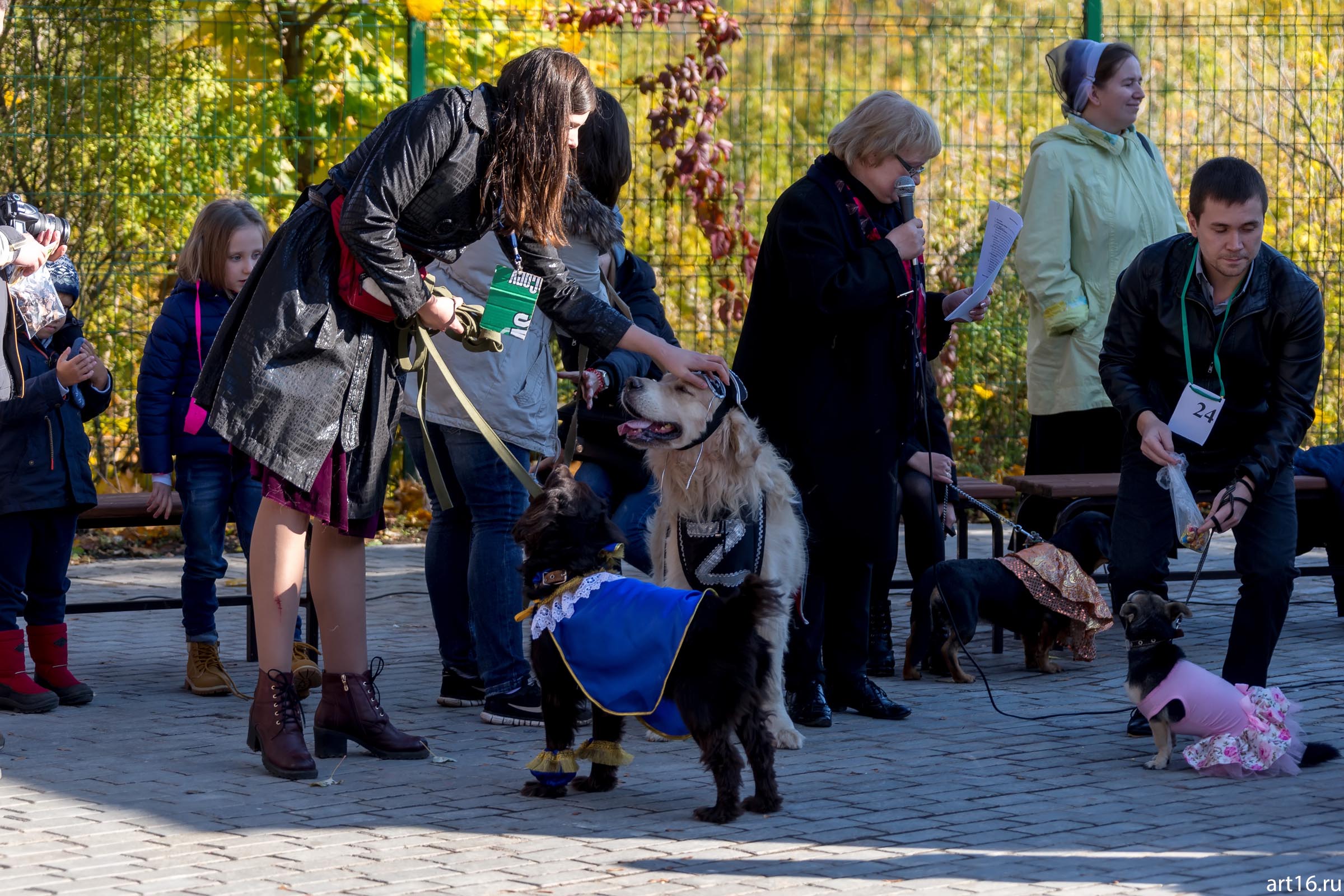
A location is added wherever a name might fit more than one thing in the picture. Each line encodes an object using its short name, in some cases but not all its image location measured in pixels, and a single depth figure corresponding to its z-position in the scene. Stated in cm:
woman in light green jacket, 1491
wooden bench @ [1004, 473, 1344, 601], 1367
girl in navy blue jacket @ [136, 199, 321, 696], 1220
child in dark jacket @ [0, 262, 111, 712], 1140
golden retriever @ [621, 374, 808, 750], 1037
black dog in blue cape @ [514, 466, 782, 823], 841
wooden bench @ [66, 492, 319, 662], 1272
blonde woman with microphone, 1066
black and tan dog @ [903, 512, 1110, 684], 1267
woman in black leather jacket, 866
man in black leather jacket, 1057
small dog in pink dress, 947
